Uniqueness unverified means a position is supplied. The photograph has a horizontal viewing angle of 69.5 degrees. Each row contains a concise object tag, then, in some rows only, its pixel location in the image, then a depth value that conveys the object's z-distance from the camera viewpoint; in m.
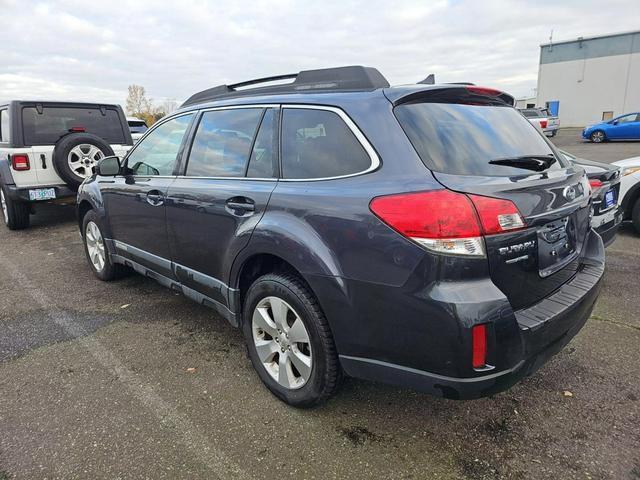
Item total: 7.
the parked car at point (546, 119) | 23.22
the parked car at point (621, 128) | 20.91
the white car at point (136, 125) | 13.19
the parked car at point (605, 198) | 4.14
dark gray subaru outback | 1.90
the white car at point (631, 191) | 5.61
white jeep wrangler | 6.54
